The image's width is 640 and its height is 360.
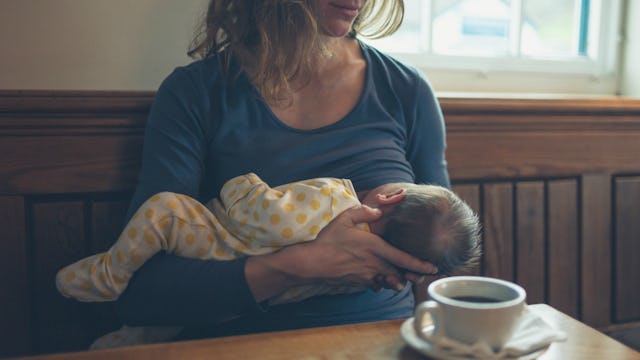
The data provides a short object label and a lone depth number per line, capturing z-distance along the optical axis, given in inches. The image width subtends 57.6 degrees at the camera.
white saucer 25.0
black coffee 27.0
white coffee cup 24.6
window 69.9
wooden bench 47.4
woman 36.7
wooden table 25.8
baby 36.3
